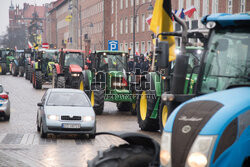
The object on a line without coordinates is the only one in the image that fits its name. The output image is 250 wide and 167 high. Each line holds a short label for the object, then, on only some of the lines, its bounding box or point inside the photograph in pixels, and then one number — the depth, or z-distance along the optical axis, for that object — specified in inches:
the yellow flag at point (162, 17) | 432.0
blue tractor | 202.8
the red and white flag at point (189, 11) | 1234.6
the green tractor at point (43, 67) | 1496.1
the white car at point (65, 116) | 605.9
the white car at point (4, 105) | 765.4
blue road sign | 1376.8
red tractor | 1232.8
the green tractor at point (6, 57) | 2476.9
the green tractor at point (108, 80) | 888.3
